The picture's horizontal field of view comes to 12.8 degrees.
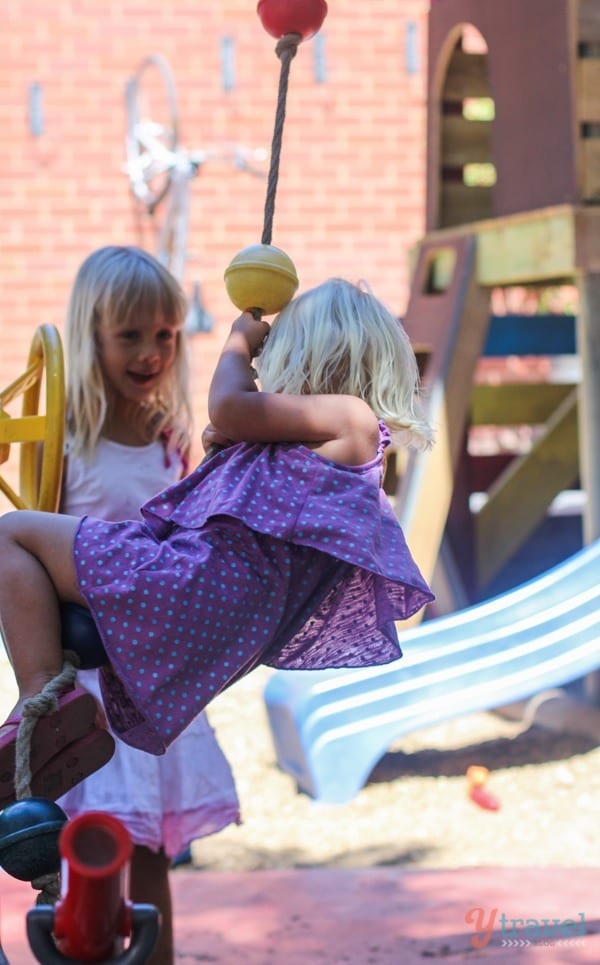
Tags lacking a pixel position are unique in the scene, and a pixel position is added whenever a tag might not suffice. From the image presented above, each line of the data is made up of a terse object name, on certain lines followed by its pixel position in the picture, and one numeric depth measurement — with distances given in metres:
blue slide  5.68
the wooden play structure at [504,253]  6.25
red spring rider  3.06
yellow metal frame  3.69
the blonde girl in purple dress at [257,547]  3.49
